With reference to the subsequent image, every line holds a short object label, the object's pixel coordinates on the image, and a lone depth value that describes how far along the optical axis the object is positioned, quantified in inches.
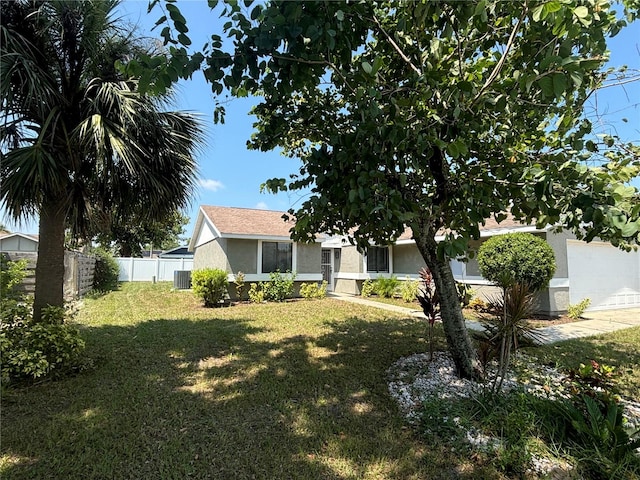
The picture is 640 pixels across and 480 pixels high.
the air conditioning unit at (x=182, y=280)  754.8
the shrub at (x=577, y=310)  407.0
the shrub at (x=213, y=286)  497.7
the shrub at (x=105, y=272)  697.0
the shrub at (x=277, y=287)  555.8
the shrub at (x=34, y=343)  177.2
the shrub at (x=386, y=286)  614.5
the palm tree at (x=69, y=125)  190.9
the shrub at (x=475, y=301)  466.9
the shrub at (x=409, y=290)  556.3
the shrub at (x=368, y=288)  644.9
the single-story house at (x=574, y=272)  427.2
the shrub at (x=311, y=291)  586.2
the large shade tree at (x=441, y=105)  99.4
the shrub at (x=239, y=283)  543.2
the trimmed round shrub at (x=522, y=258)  378.6
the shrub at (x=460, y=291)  202.5
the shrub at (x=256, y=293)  541.3
